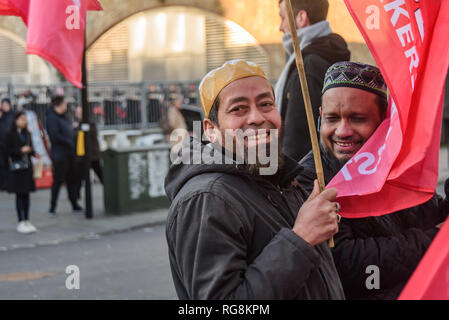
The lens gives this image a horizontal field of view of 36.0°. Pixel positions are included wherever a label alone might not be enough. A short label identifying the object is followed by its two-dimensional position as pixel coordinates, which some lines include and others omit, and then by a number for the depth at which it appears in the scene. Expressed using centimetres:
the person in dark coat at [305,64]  409
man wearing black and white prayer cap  266
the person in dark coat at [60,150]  1196
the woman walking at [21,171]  1013
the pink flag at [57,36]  317
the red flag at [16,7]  357
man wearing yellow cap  211
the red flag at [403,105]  243
